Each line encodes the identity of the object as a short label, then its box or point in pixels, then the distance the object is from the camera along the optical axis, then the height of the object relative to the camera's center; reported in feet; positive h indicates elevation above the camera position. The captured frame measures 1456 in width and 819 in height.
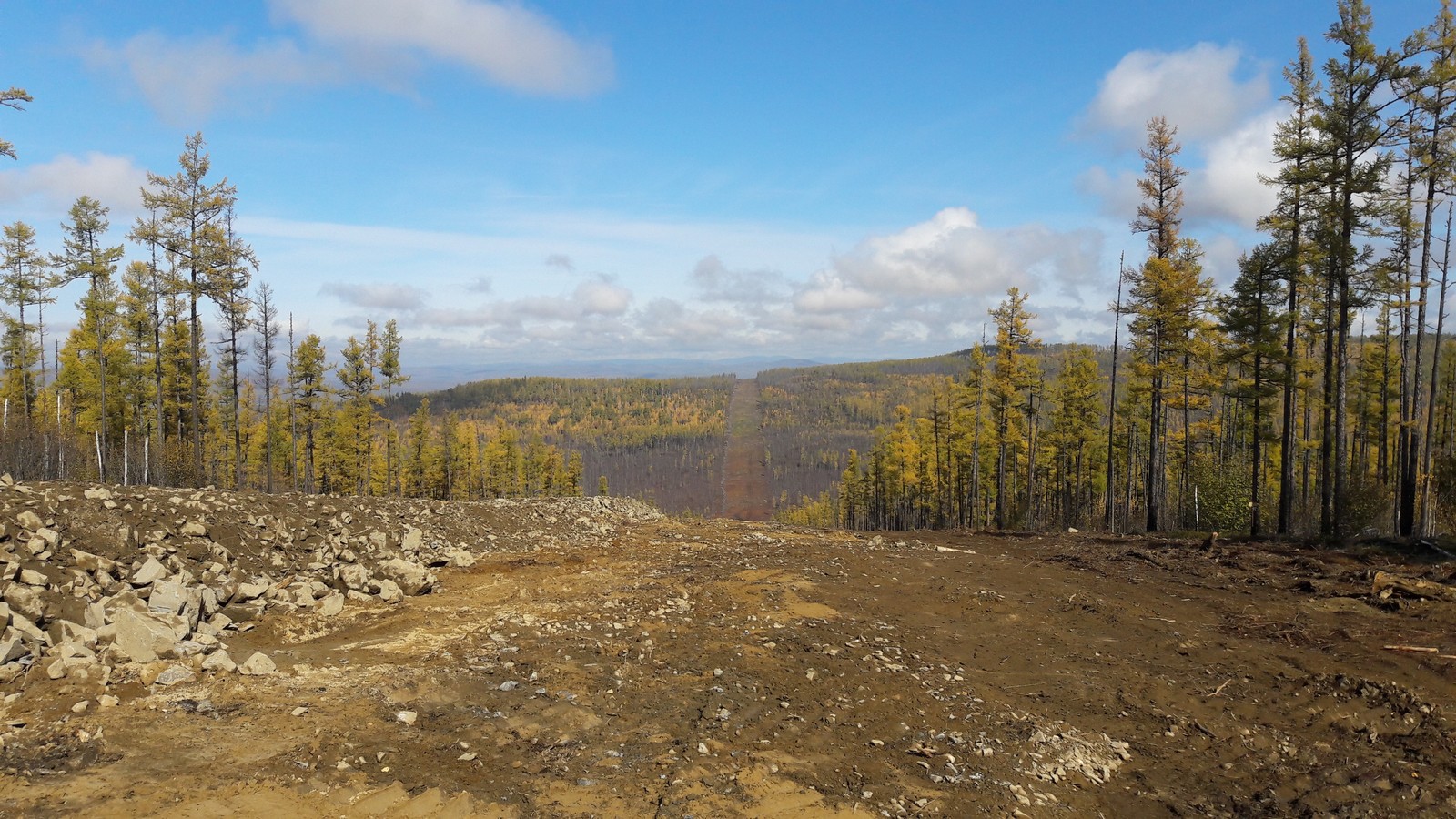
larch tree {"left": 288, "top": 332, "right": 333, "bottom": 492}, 129.39 +2.49
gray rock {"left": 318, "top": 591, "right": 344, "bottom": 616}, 28.78 -9.66
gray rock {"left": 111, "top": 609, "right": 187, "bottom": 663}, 19.97 -7.78
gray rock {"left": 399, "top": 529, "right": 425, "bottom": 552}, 40.61 -9.55
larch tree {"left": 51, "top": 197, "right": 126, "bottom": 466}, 98.78 +17.60
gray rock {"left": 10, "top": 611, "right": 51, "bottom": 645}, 19.42 -7.30
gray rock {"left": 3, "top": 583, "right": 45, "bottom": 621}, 20.72 -6.92
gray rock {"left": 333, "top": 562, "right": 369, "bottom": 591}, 31.89 -9.25
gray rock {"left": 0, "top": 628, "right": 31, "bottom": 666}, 18.06 -7.34
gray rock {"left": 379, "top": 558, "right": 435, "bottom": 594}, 33.88 -9.78
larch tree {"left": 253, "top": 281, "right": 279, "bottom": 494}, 103.91 +5.96
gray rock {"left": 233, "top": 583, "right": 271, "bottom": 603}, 27.78 -8.77
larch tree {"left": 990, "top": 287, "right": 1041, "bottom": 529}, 102.68 +3.91
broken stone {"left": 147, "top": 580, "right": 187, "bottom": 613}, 23.17 -7.57
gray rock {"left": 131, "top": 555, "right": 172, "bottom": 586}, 25.08 -7.27
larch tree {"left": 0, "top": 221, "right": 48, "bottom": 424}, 101.14 +16.56
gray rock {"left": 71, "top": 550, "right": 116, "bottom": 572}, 24.85 -6.73
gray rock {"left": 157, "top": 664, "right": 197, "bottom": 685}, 19.13 -8.57
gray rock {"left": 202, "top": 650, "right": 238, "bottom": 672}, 20.47 -8.69
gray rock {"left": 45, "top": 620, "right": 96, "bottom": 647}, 19.86 -7.59
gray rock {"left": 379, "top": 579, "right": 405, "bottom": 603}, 31.89 -10.02
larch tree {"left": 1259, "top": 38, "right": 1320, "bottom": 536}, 58.85 +17.29
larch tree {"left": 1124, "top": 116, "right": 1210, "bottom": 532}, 73.87 +12.10
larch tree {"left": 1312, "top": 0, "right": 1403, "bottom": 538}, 53.78 +20.28
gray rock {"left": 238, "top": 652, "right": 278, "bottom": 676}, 20.75 -8.93
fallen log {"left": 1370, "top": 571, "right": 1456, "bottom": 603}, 34.99 -10.53
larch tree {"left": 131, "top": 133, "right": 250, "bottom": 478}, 75.05 +18.19
